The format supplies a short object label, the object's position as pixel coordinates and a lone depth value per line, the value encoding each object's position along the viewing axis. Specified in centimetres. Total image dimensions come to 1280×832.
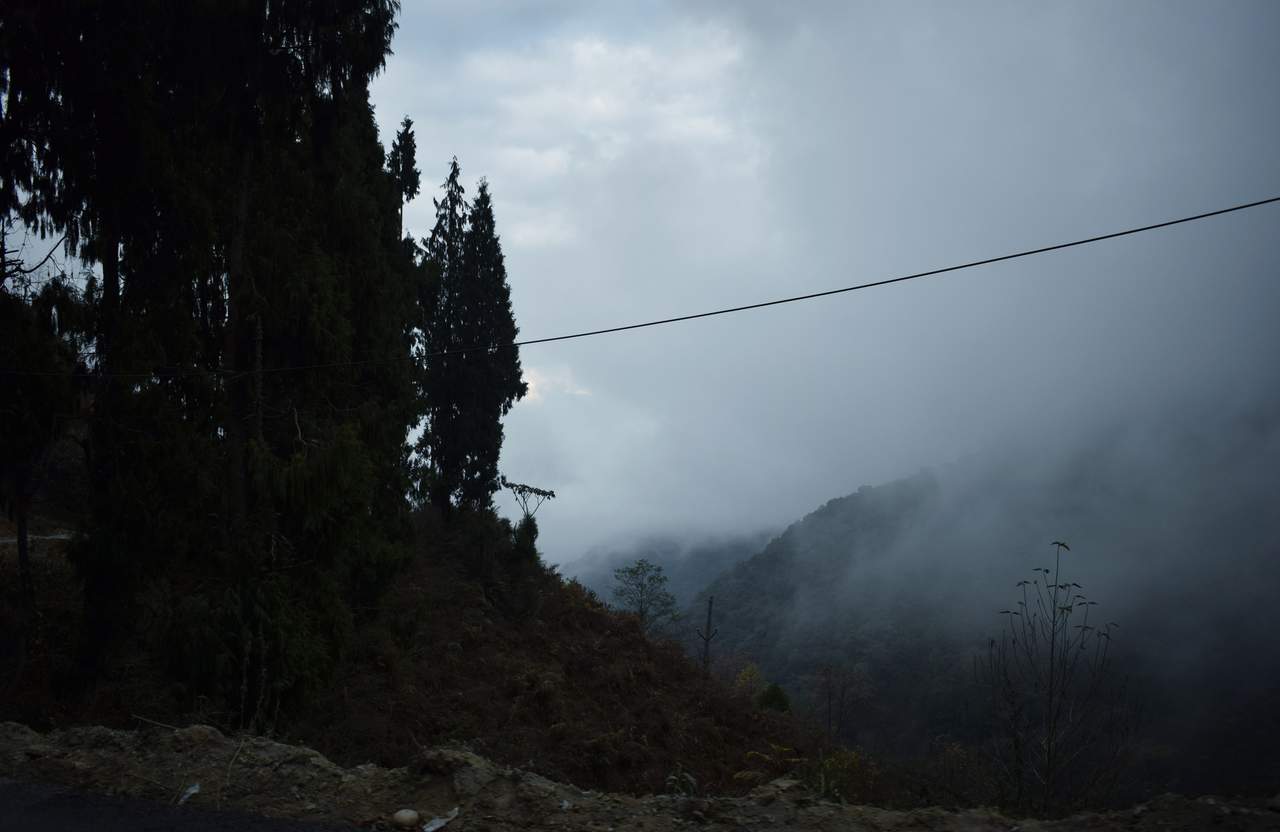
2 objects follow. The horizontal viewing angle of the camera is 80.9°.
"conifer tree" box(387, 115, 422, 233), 2261
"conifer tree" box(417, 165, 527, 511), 2492
